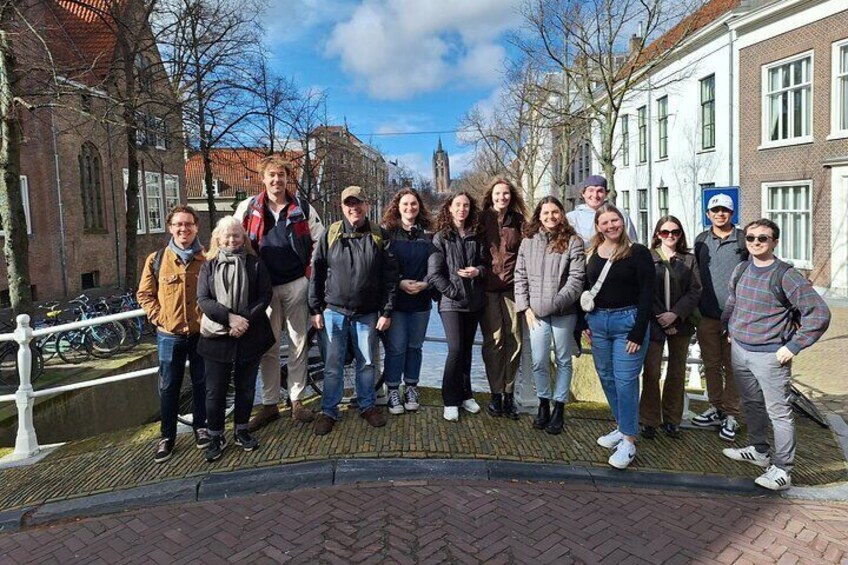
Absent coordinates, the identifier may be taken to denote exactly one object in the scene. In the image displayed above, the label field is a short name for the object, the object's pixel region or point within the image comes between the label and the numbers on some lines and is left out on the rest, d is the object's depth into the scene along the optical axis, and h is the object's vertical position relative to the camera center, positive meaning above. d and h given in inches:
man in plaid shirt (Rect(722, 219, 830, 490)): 147.9 -25.5
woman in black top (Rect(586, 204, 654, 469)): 157.5 -21.2
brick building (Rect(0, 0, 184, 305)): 387.2 +96.8
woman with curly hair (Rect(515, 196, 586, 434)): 166.1 -13.3
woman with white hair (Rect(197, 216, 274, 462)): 155.9 -17.7
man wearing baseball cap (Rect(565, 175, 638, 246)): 181.3 +9.1
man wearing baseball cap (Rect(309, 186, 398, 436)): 171.9 -13.5
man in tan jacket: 160.2 -14.2
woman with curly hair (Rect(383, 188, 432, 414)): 180.5 -10.3
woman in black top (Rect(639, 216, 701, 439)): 171.3 -25.8
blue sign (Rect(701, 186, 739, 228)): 322.6 +23.2
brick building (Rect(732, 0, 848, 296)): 592.4 +113.5
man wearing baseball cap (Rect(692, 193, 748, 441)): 175.6 -21.7
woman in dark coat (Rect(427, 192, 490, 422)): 175.9 -8.6
